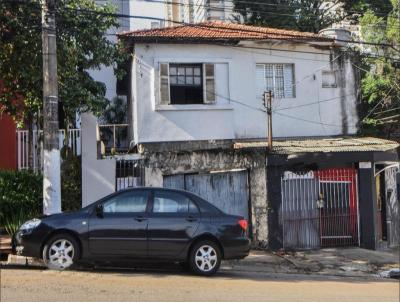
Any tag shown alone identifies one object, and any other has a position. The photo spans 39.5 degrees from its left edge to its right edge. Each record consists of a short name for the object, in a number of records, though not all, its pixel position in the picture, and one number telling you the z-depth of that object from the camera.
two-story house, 14.91
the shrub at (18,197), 13.73
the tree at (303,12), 26.06
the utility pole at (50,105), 11.45
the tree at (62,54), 12.86
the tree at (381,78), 21.84
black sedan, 9.61
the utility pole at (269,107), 15.22
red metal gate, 15.17
